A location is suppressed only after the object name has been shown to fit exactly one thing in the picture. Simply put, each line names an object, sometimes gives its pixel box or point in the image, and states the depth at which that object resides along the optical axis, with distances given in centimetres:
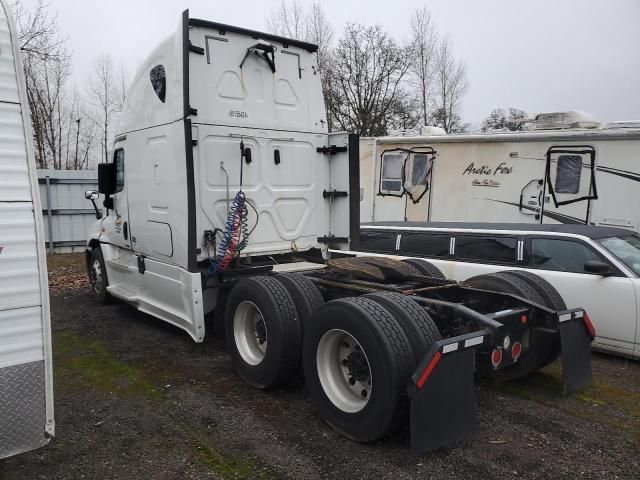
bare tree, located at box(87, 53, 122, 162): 2478
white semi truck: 353
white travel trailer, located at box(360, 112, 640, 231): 806
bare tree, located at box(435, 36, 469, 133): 2402
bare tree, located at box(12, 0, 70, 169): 1553
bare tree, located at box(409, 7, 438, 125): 2384
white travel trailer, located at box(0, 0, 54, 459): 280
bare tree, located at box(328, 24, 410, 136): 2242
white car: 551
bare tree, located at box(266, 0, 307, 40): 2214
